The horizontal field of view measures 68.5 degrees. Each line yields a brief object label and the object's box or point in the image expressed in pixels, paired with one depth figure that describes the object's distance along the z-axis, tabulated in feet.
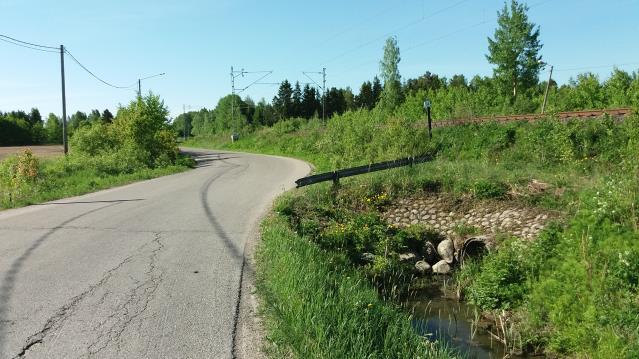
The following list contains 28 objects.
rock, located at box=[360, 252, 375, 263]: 34.17
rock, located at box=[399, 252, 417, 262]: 36.23
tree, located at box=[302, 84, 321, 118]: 279.08
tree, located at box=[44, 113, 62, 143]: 330.54
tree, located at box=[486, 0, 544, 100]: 125.39
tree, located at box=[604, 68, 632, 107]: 86.22
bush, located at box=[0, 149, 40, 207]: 59.16
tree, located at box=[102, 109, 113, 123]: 342.19
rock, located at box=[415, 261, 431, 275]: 36.04
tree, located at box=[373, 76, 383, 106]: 290.89
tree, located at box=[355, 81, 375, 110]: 288.10
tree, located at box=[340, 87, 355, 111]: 299.93
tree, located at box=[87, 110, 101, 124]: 359.70
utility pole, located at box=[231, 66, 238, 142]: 199.41
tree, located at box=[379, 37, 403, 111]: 211.82
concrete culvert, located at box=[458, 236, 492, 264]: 37.29
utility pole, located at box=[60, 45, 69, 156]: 92.45
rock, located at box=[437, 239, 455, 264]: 37.86
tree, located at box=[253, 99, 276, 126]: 300.81
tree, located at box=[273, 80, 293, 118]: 278.67
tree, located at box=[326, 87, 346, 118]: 285.84
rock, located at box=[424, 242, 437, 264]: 38.32
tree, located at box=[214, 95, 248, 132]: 314.84
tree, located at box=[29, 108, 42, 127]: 357.80
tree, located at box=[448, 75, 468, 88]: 268.82
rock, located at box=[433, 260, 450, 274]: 36.32
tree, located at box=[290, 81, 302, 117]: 278.67
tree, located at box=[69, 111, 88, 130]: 374.28
